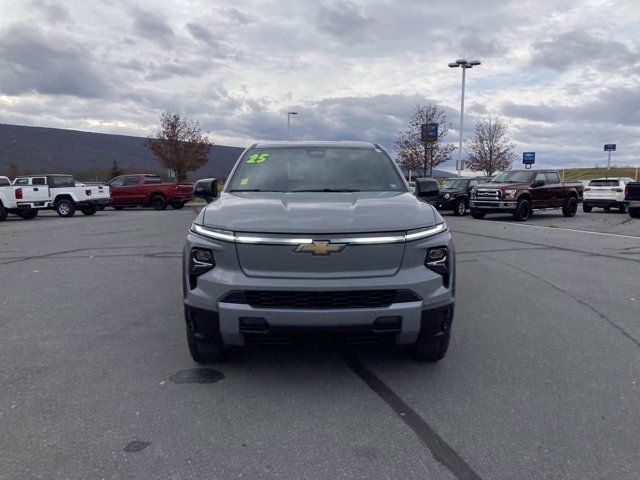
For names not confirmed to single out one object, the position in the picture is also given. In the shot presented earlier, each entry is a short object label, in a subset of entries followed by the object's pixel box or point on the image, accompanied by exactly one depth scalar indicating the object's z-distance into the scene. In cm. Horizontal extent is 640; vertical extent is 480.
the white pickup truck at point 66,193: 2208
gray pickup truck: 336
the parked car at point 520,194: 1948
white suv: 2352
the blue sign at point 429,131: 4125
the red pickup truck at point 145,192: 2886
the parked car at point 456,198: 2359
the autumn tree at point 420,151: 4356
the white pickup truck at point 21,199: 2108
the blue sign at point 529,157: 4947
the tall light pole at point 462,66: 3506
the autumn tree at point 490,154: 4891
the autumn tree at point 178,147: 4566
